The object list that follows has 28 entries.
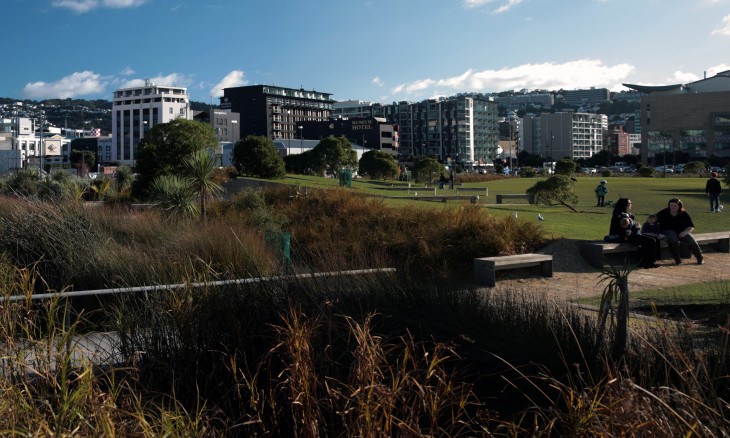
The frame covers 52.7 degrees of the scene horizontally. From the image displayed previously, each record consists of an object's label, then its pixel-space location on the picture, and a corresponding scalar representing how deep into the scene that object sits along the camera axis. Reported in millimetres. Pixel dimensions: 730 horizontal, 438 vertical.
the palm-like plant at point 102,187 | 28086
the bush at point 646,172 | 77500
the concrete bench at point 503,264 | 11273
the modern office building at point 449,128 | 186500
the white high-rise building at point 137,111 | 150875
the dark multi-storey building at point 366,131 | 149375
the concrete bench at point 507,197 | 29156
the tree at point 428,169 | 53594
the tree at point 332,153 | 64750
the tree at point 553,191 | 26453
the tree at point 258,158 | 37594
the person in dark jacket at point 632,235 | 13094
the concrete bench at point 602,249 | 12984
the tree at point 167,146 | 34125
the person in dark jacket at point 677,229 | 13398
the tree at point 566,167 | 67244
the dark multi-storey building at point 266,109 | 163000
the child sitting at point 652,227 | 13828
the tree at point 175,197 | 19086
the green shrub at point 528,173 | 83188
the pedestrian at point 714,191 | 23953
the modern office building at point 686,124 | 129375
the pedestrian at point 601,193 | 28484
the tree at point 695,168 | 75438
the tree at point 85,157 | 111312
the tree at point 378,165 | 61594
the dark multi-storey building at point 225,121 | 139350
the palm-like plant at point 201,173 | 19766
